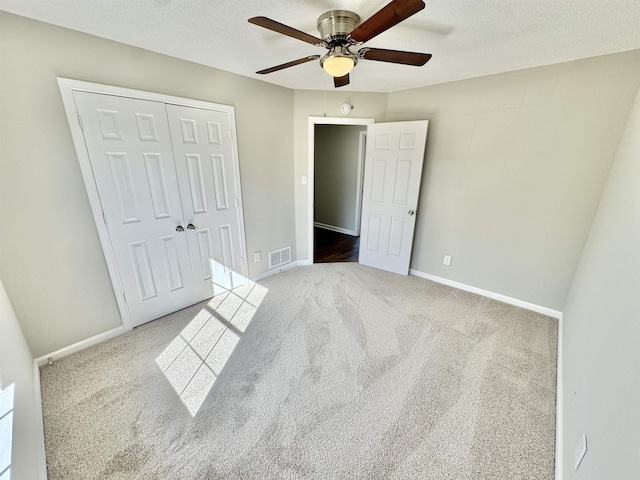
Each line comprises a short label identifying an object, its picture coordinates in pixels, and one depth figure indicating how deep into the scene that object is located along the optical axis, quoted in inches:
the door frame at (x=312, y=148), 135.7
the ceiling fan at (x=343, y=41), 54.5
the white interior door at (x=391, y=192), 127.0
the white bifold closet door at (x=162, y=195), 82.0
